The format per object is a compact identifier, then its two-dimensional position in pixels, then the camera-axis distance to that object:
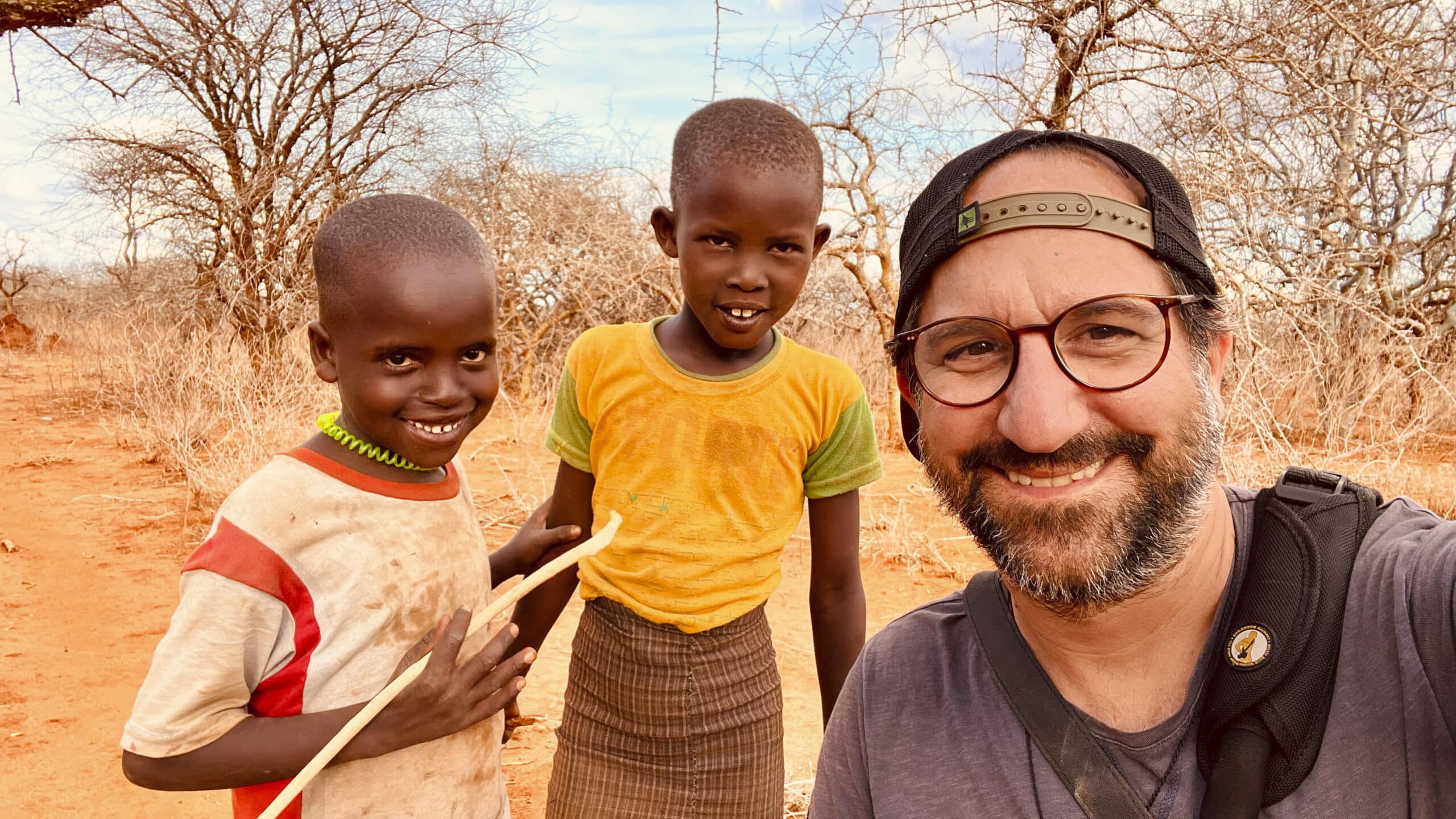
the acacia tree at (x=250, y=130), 9.31
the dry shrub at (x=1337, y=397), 4.74
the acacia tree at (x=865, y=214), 7.81
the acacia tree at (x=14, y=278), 26.41
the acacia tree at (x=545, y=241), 10.77
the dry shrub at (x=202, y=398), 6.84
